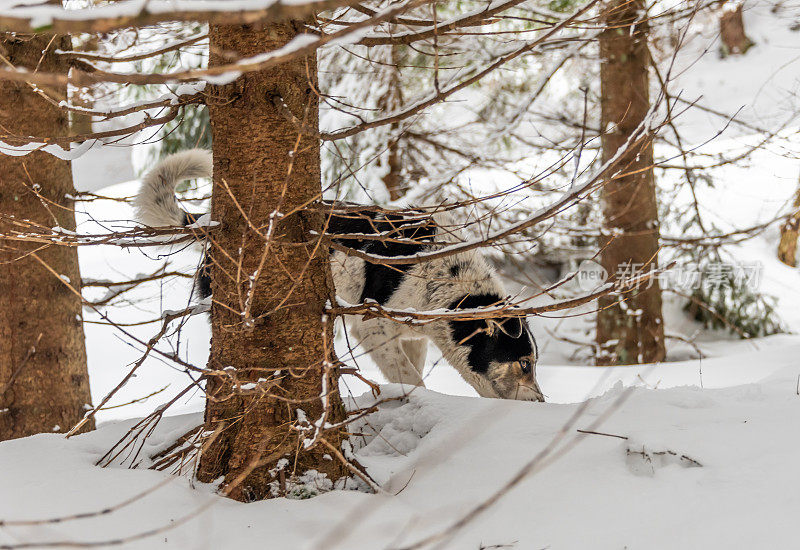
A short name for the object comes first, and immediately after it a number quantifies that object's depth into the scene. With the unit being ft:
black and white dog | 29.89
